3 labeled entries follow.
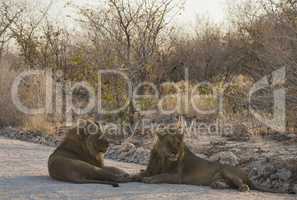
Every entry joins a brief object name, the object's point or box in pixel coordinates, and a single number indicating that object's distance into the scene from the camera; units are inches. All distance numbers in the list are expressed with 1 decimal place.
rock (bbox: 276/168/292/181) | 410.3
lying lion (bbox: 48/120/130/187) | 379.9
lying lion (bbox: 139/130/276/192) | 386.0
